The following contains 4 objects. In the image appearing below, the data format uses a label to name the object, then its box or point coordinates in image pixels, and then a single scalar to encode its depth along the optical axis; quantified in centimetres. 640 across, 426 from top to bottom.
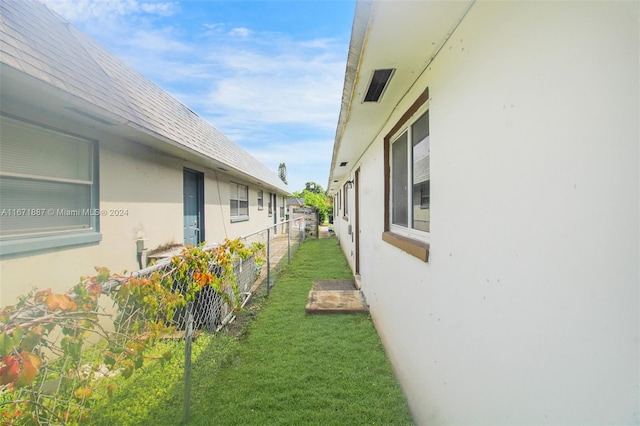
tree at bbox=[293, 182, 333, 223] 3217
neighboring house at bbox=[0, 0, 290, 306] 303
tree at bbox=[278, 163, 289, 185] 9317
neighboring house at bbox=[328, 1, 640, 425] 82
